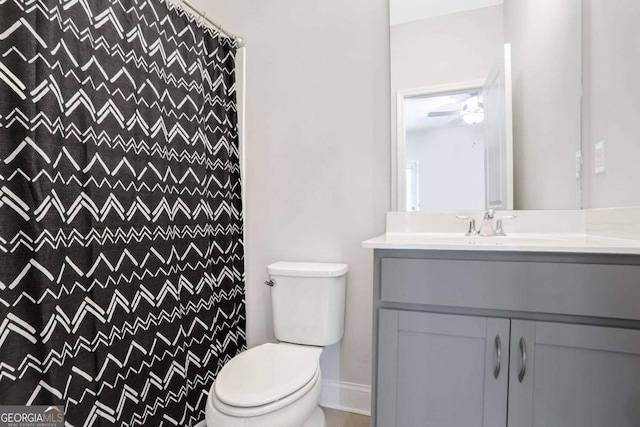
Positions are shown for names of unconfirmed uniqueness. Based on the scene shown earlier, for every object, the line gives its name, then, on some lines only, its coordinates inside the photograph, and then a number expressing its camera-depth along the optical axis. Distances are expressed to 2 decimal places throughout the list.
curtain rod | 1.69
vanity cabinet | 0.93
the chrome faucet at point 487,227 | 1.46
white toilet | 1.08
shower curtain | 1.00
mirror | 1.46
